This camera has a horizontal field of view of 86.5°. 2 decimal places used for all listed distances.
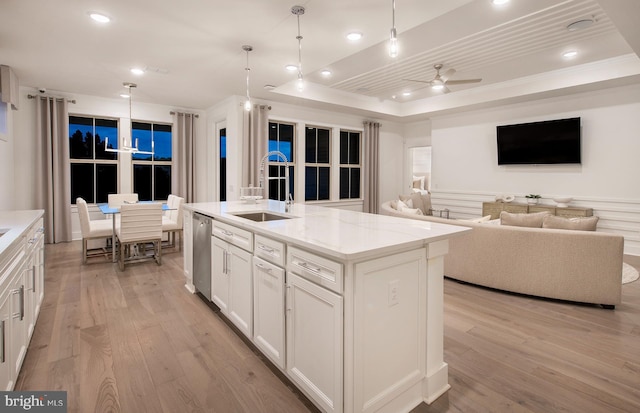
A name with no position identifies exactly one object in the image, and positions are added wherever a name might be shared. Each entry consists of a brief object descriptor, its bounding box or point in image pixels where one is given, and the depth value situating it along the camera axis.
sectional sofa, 3.11
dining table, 4.59
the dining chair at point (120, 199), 5.99
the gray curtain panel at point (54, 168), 5.89
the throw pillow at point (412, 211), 4.46
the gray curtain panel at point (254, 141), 6.32
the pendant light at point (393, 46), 2.13
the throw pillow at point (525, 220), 3.53
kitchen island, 1.58
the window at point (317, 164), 7.61
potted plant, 6.39
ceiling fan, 4.82
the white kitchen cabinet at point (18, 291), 1.70
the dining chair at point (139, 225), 4.37
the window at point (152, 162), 7.22
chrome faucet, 3.14
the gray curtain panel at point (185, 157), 7.27
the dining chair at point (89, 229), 4.59
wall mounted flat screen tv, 5.99
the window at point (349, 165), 8.19
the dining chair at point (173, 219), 5.32
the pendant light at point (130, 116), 5.39
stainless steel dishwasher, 3.16
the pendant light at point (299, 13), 3.07
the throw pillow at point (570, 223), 3.32
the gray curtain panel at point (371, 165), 8.27
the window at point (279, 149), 7.12
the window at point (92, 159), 6.54
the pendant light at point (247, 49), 3.94
